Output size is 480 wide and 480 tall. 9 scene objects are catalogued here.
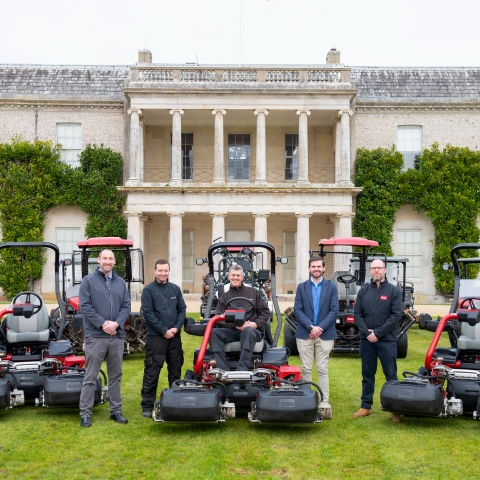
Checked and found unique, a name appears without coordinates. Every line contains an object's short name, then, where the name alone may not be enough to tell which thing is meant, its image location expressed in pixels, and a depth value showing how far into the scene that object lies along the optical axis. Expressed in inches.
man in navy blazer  273.7
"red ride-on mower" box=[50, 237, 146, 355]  429.4
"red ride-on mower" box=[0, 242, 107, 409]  256.8
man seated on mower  257.3
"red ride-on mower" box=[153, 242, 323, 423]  233.0
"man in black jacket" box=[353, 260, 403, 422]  271.4
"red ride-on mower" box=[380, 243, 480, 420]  242.1
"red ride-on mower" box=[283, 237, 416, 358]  428.1
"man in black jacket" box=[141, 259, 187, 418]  268.2
